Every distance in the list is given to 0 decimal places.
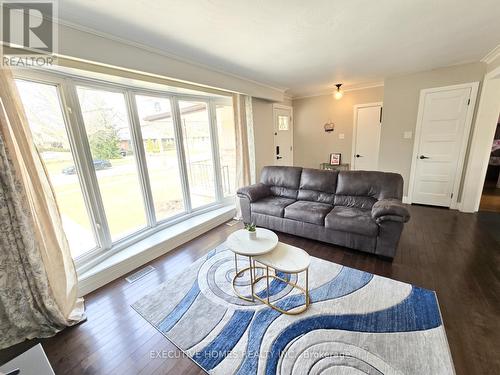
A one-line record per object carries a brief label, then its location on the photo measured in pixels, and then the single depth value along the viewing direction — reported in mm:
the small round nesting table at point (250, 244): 1811
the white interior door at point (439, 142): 3459
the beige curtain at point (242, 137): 3650
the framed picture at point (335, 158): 5238
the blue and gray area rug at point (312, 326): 1325
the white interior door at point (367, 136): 4652
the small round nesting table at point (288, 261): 1647
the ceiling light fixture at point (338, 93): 4295
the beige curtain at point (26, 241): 1408
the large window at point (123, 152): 2031
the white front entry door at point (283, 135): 4926
